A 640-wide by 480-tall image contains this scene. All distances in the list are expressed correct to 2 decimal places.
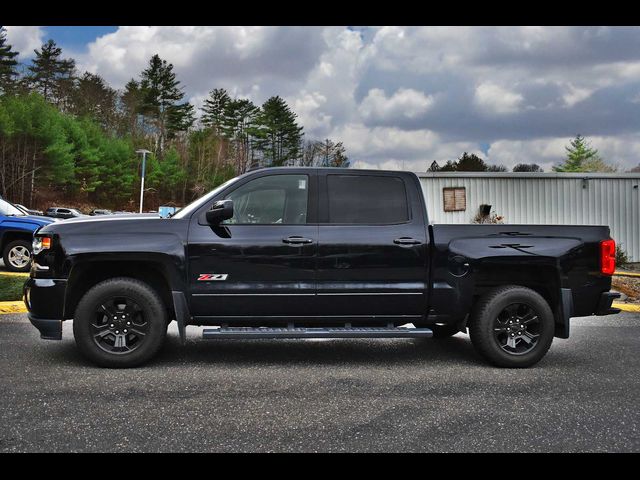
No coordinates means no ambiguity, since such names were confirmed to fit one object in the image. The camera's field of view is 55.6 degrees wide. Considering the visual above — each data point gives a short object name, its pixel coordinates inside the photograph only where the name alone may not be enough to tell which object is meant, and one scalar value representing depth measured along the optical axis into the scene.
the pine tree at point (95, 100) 69.75
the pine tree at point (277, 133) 74.81
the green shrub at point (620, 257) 20.03
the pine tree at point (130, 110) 71.50
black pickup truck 5.70
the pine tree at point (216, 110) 76.12
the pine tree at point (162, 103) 72.56
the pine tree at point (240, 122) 74.81
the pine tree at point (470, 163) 72.93
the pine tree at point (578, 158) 79.32
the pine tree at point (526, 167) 70.38
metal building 20.42
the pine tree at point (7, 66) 63.45
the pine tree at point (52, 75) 69.75
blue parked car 13.33
